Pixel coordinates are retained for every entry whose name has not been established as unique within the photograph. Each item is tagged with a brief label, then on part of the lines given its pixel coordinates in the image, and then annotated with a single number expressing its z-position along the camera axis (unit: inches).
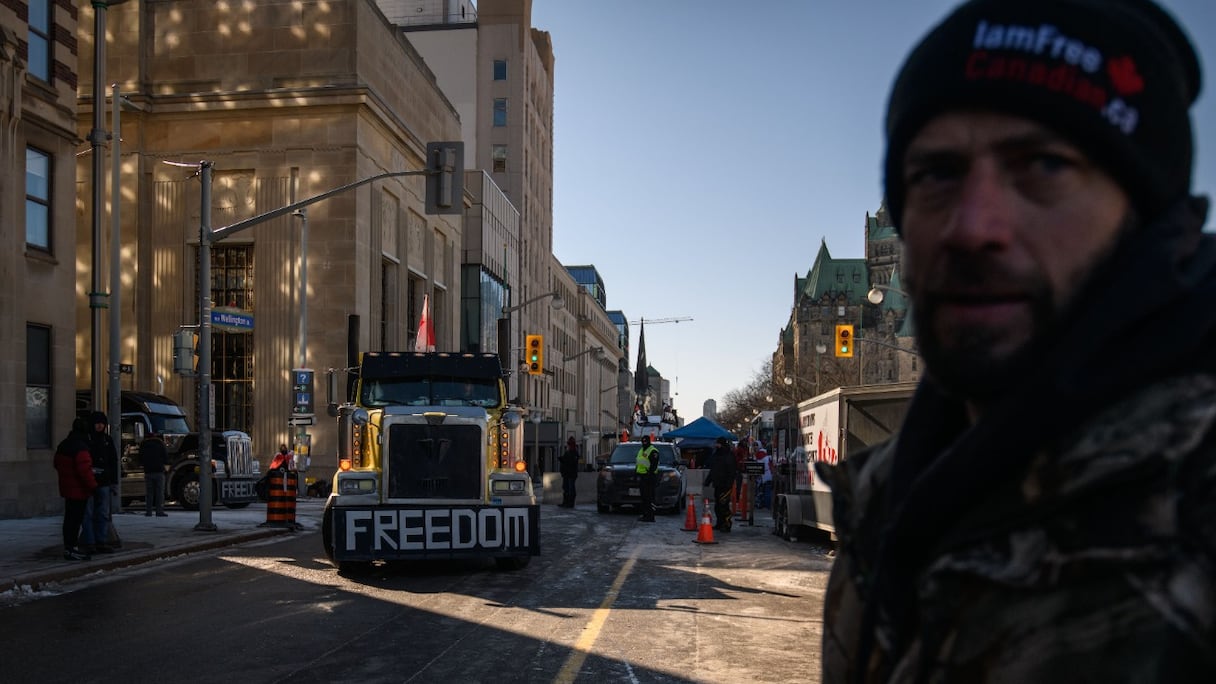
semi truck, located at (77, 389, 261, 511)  1144.8
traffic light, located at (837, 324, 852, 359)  1520.7
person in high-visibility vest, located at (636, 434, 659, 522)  991.6
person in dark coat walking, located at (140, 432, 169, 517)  952.9
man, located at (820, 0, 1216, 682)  42.8
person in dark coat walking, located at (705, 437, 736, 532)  905.5
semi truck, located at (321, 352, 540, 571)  567.2
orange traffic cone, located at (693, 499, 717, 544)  776.9
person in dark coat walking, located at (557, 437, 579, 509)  1197.7
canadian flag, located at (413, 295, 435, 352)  1105.4
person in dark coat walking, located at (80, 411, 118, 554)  628.4
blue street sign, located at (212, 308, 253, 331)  863.7
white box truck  729.6
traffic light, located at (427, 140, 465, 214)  780.6
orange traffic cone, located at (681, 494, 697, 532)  897.5
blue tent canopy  1563.7
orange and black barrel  866.8
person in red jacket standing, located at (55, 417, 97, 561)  590.6
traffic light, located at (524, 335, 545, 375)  1664.6
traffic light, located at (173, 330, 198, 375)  852.6
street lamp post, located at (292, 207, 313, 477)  1482.0
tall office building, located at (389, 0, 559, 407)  3277.6
